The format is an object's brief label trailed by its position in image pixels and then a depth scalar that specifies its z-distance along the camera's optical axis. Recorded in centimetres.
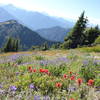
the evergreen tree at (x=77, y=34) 4613
